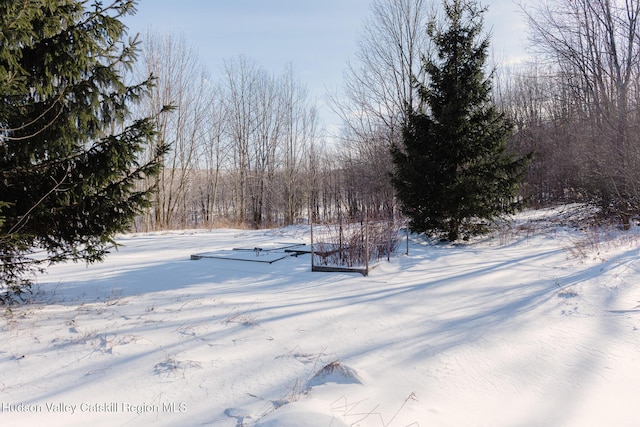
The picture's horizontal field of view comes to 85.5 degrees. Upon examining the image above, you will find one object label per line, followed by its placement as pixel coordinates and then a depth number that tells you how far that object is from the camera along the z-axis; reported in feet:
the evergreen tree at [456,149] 28.53
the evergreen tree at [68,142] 11.75
